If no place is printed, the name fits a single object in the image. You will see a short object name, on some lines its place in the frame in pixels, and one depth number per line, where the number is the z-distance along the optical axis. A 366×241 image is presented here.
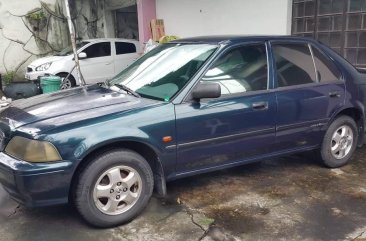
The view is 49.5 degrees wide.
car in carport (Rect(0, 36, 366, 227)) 3.09
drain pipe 9.19
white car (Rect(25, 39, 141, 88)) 11.40
